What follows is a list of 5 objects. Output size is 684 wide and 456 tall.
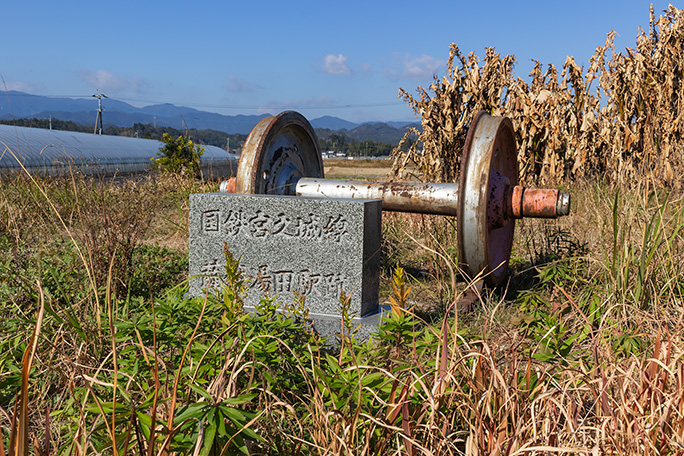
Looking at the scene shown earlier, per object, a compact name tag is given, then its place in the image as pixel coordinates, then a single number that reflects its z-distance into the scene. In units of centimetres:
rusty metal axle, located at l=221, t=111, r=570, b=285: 363
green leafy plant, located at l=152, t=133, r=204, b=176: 1382
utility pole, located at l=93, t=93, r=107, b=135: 2890
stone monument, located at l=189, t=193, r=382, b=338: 357
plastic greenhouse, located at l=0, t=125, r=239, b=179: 1292
